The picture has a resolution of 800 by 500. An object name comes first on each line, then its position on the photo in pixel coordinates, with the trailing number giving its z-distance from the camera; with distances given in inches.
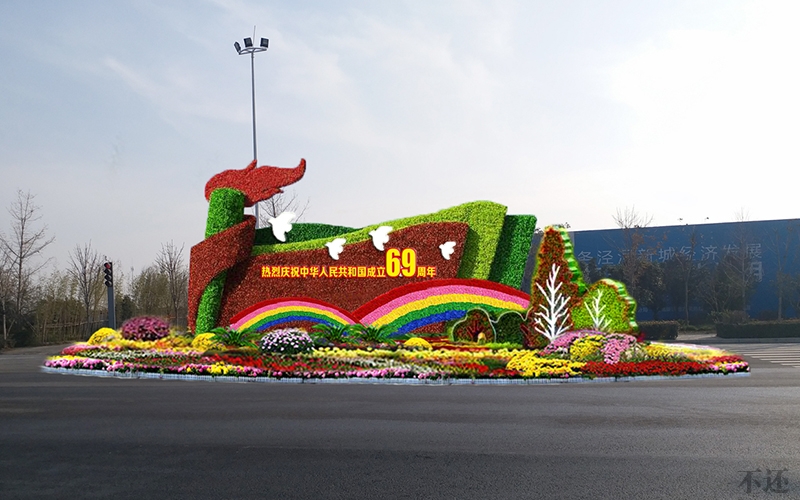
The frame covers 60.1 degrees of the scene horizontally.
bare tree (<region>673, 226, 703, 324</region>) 1807.3
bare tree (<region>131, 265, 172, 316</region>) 2007.9
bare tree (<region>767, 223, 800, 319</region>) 1873.8
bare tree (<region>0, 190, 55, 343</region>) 1540.4
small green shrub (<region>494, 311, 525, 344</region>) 828.0
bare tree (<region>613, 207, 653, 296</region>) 1642.5
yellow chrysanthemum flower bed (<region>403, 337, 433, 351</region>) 790.8
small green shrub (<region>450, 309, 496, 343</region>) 836.6
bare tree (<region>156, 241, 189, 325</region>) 1815.1
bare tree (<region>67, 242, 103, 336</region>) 1824.6
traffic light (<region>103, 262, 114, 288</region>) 1103.6
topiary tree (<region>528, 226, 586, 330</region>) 781.3
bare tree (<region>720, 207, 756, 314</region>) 1734.1
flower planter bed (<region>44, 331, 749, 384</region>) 592.4
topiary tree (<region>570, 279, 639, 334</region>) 739.4
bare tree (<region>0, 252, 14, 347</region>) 1496.1
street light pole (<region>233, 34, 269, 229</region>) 1268.5
